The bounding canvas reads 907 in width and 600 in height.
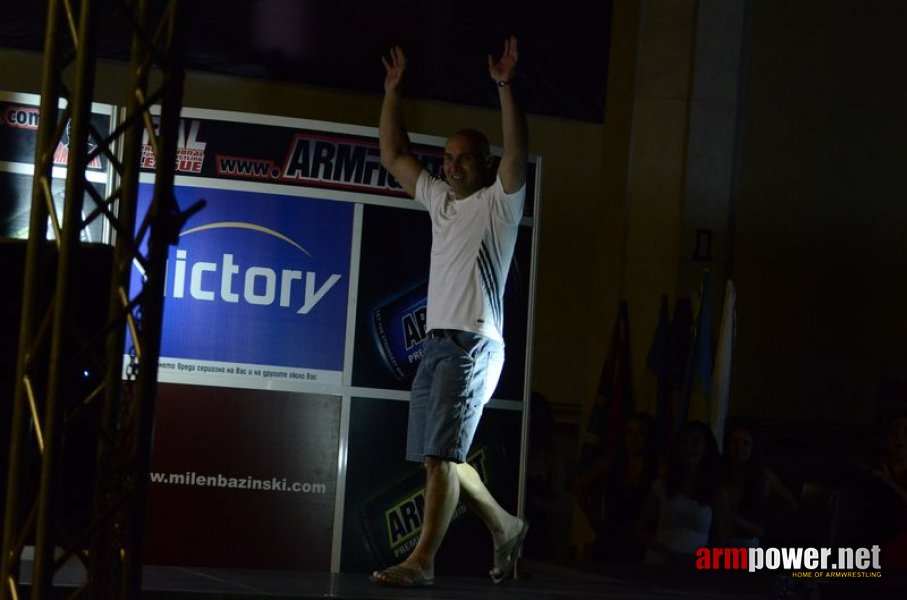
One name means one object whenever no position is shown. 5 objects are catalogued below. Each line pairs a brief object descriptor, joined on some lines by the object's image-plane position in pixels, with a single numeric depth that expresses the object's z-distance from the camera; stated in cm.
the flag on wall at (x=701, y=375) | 1113
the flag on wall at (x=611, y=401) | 1117
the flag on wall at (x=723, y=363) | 1105
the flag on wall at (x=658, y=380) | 1142
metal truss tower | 499
